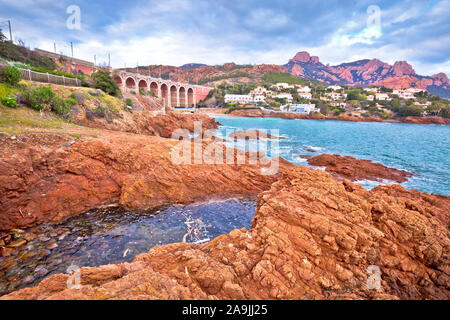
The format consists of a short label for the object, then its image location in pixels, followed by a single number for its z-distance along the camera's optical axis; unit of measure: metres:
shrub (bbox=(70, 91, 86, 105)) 17.69
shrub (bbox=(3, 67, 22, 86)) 13.48
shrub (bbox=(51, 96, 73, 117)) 14.62
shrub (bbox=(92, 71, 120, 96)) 25.47
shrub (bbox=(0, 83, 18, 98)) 12.63
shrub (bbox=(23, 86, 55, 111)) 13.31
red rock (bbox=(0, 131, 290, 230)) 7.62
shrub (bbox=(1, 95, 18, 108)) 11.82
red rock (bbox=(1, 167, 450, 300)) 3.10
